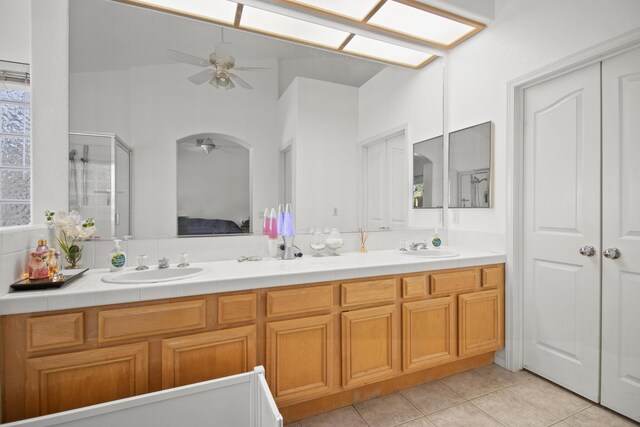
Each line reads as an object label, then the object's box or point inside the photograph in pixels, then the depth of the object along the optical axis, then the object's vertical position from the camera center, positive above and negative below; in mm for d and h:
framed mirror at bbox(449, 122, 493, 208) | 2473 +363
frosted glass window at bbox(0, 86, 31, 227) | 1528 +272
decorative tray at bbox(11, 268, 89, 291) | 1310 -304
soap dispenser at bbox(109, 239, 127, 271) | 1708 -253
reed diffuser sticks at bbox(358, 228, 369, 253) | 2495 -218
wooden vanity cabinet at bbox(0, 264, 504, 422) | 1282 -652
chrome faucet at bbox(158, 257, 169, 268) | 1795 -291
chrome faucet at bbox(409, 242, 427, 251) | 2530 -275
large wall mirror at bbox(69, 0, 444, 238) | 1871 +638
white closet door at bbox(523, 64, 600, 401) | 1919 -114
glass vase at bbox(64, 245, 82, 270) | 1643 -232
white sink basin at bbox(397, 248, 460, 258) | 2396 -315
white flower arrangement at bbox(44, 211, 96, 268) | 1599 -95
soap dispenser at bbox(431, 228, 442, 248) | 2617 -237
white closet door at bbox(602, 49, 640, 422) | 1729 -113
